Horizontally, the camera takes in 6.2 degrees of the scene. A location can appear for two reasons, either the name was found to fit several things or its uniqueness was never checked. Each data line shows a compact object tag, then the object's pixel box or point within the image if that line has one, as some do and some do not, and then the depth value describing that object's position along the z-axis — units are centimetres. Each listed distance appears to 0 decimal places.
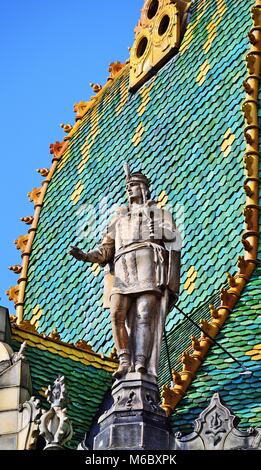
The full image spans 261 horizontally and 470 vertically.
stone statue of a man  2680
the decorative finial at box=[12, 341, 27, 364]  2866
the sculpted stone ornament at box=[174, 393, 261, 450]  2620
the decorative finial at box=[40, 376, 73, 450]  2639
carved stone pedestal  2583
